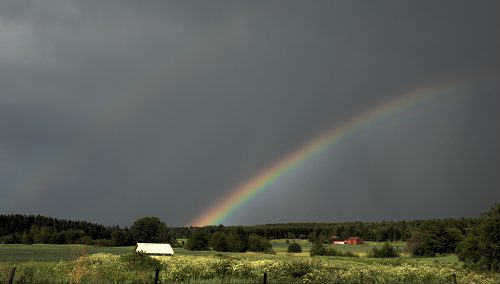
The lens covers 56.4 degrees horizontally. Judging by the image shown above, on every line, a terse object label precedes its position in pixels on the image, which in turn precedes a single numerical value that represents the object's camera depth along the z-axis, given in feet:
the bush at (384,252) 383.71
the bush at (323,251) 401.25
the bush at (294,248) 482.78
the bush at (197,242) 513.45
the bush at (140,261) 153.28
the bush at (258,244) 489.26
